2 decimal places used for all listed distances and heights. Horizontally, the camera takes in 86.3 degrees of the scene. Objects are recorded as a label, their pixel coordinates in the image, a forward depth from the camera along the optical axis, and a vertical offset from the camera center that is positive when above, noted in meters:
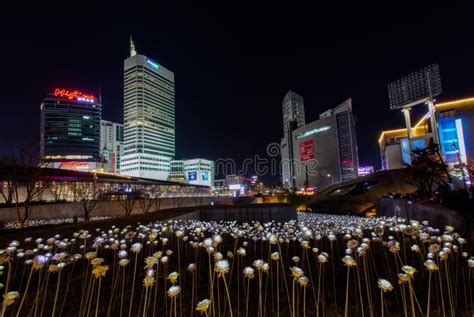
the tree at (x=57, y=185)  31.83 +1.18
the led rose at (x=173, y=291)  2.93 -1.17
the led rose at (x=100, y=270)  3.39 -1.03
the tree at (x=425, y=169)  17.36 +0.77
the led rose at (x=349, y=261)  3.36 -1.04
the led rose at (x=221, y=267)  3.26 -1.02
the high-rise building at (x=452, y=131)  55.00 +11.04
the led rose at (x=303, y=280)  3.13 -1.18
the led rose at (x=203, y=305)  2.68 -1.24
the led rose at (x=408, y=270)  3.04 -1.07
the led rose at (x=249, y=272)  3.40 -1.13
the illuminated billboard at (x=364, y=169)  114.53 +5.94
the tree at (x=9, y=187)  20.80 +0.74
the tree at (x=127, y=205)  23.25 -1.25
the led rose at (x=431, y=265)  3.22 -1.09
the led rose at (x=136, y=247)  4.38 -0.97
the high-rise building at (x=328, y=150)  114.29 +16.44
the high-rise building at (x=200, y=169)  132.82 +10.94
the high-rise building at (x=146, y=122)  129.12 +37.74
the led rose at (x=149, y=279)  3.23 -1.13
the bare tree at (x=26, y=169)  16.27 +1.92
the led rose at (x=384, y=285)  2.98 -1.22
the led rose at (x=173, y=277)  3.29 -1.13
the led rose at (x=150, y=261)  3.56 -0.99
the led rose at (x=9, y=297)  2.88 -1.15
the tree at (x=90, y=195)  19.07 -0.02
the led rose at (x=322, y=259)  3.77 -1.11
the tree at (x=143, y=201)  25.05 -1.06
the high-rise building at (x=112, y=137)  158.61 +35.43
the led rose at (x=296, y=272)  3.10 -1.06
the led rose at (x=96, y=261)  3.55 -0.97
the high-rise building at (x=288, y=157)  151.00 +18.42
